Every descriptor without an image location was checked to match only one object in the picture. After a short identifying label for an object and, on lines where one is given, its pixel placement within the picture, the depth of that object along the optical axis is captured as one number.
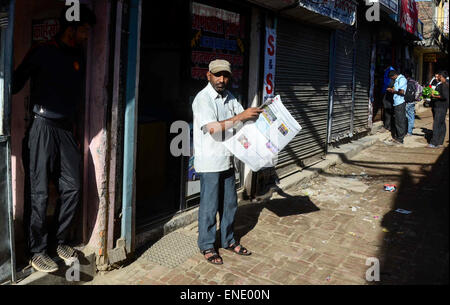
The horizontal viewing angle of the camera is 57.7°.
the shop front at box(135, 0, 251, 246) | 5.14
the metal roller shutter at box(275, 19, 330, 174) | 7.26
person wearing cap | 3.83
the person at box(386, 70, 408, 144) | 11.84
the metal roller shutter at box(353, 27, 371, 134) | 11.44
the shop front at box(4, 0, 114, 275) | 3.64
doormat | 4.23
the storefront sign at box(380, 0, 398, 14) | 11.18
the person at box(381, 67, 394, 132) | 13.77
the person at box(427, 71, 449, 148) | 10.82
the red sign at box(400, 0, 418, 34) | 13.88
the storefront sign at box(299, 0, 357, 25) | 7.11
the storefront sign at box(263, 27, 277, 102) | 6.54
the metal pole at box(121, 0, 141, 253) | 3.87
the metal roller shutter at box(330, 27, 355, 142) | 9.84
